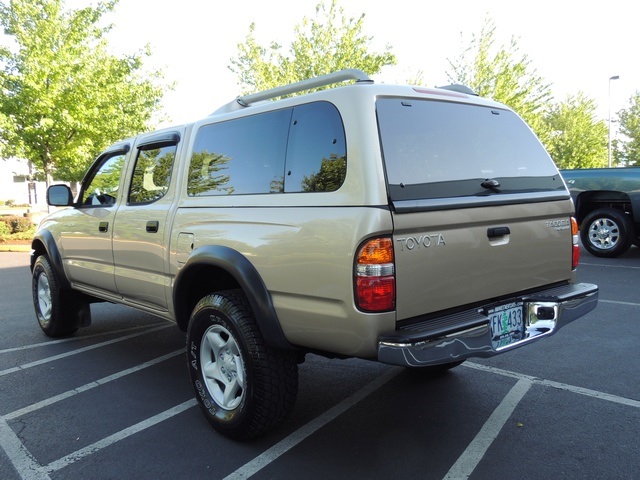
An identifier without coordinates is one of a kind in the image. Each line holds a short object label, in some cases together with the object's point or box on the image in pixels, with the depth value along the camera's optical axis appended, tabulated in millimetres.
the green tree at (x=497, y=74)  20500
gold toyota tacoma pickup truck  2432
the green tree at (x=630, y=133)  32906
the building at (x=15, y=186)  49031
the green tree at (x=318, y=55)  18578
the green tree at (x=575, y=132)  30766
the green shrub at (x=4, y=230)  14875
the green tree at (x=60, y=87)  13680
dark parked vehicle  8938
